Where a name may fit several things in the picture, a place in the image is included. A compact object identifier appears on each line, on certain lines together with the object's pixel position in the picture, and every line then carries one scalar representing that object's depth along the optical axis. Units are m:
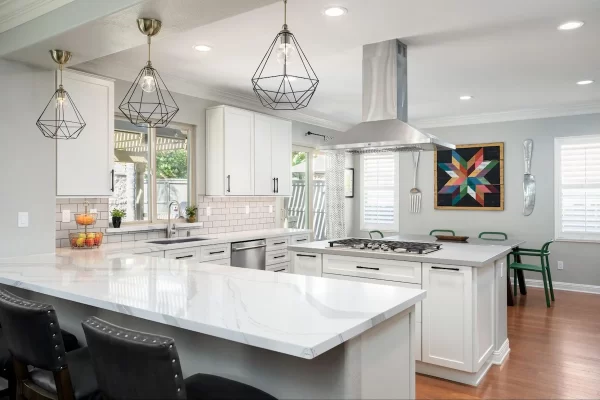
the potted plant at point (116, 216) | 4.16
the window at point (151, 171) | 4.37
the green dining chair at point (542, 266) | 5.41
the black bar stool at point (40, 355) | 1.61
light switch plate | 3.12
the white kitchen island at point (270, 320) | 1.44
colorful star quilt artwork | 6.72
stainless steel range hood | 3.55
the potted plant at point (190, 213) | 4.92
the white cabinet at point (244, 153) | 4.96
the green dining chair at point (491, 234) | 6.49
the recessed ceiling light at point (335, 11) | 2.90
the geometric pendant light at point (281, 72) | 4.11
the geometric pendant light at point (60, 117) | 2.98
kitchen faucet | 4.62
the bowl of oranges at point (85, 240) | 3.60
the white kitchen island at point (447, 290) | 3.07
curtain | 7.38
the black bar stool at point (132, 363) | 1.22
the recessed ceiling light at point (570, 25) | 3.20
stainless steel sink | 4.30
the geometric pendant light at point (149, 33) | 2.28
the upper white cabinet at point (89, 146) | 3.45
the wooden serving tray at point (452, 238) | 4.52
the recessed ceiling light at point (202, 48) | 3.69
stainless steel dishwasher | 4.68
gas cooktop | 3.45
